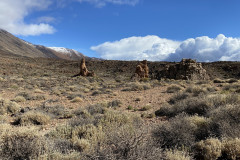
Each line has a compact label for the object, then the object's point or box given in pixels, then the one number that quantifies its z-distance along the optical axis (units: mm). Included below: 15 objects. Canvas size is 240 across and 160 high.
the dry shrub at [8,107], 7504
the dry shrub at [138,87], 13898
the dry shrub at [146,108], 7772
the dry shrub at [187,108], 6024
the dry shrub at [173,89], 11977
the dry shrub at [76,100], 10318
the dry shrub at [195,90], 9576
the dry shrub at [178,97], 8722
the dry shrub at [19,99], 10057
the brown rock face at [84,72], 31438
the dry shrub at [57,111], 7043
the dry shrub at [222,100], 5734
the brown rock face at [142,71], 24928
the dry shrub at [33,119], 5971
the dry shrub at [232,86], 10745
